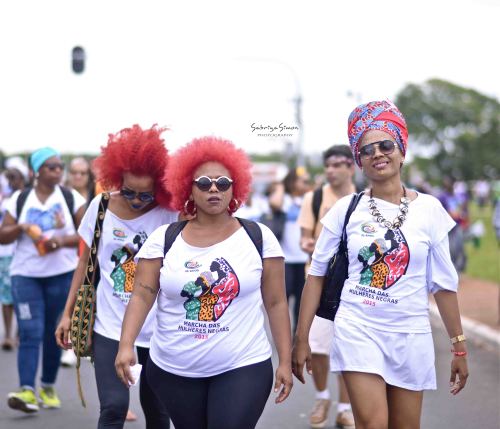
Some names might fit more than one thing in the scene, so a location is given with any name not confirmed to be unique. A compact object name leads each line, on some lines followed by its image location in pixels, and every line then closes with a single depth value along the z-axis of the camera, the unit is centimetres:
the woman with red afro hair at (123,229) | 534
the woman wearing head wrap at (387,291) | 465
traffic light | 1936
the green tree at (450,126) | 8669
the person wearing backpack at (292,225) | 1030
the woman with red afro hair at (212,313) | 443
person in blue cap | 750
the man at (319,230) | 702
